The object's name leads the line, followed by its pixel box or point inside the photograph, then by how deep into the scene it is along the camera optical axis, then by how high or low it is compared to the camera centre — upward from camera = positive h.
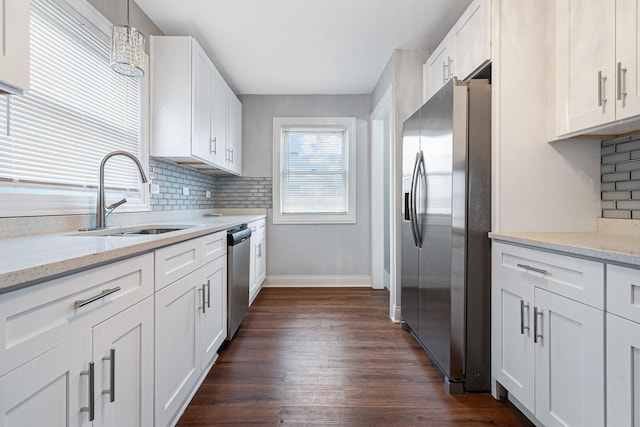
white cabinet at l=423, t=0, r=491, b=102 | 1.88 +1.12
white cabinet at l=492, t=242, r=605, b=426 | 1.18 -0.53
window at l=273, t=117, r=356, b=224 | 4.29 +0.52
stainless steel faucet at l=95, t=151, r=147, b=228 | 1.81 +0.08
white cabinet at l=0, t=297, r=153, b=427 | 0.72 -0.45
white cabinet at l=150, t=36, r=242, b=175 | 2.55 +0.93
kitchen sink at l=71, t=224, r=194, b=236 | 1.72 -0.09
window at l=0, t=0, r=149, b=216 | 1.48 +0.51
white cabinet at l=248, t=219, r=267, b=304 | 3.32 -0.48
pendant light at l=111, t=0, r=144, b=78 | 1.60 +0.81
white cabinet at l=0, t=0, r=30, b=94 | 0.99 +0.52
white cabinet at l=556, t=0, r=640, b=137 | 1.35 +0.69
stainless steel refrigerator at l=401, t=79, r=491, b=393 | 1.84 -0.10
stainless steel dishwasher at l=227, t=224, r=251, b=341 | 2.41 -0.48
